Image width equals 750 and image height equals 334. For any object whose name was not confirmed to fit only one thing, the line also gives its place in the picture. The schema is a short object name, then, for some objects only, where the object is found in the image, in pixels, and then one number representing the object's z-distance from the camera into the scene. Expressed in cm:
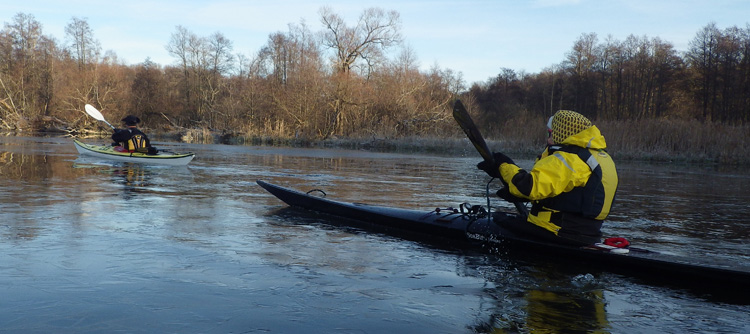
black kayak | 400
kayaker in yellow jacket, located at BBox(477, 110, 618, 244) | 401
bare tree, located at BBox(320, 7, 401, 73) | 3541
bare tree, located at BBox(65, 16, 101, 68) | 4112
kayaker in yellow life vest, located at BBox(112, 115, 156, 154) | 1304
